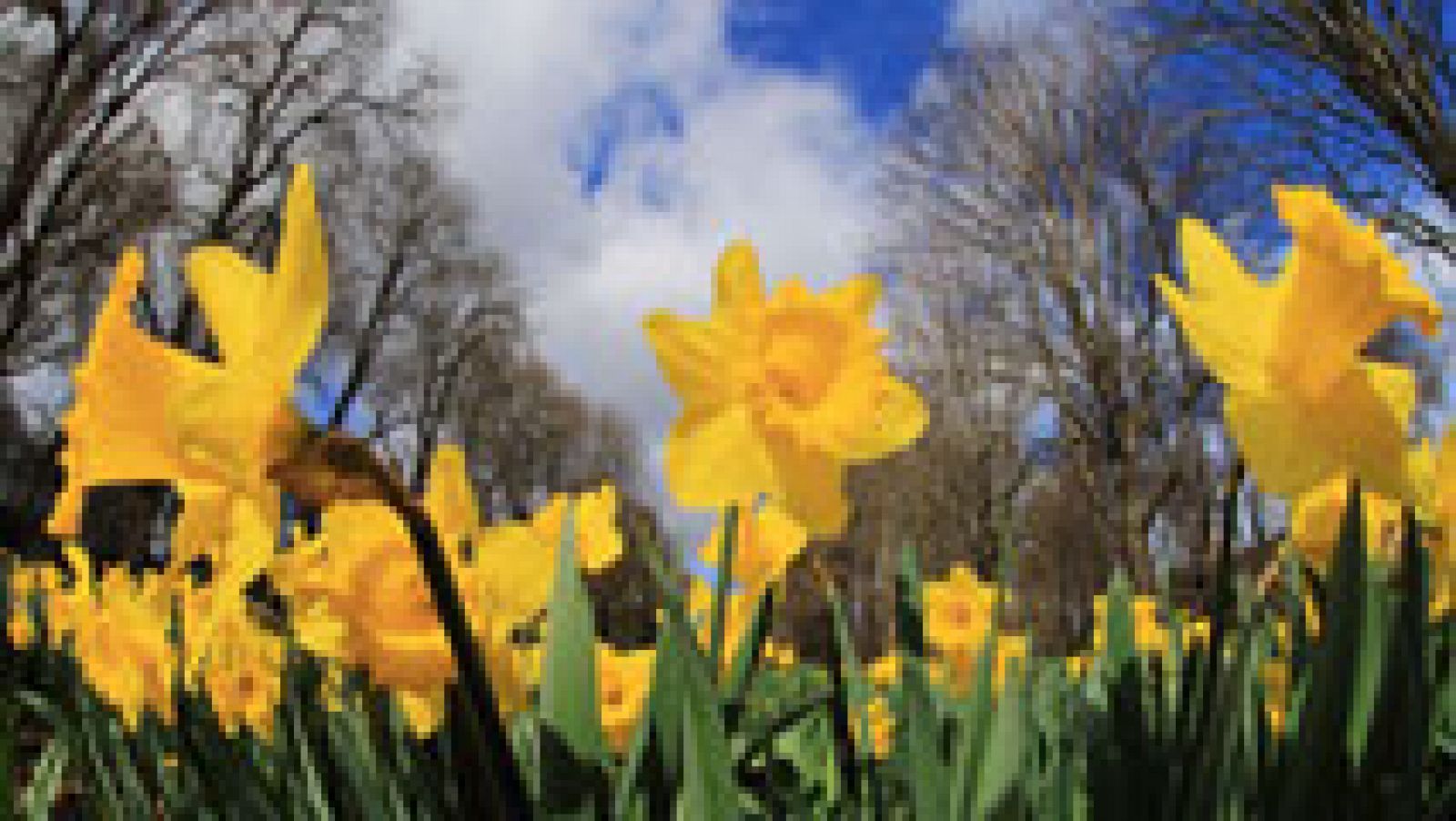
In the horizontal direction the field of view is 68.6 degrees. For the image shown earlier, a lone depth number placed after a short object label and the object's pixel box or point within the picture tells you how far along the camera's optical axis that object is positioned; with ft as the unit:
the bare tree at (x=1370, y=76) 15.80
